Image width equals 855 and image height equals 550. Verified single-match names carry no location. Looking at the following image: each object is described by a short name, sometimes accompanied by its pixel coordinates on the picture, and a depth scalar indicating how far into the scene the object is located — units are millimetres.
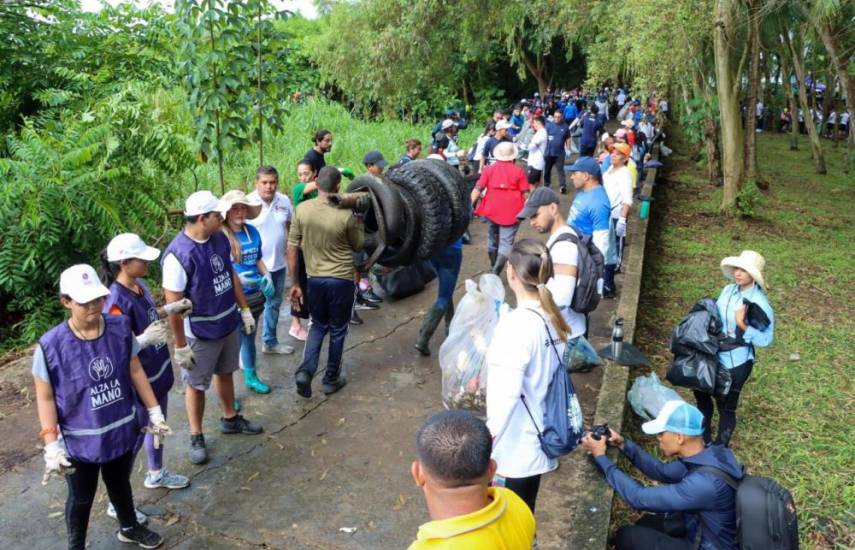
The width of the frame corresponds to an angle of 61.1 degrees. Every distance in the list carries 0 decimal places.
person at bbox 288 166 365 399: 5457
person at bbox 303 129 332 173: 7609
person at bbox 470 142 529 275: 7941
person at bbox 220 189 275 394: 5262
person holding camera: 3479
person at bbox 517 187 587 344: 4910
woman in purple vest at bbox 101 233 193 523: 3904
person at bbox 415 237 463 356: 6477
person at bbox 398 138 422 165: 9328
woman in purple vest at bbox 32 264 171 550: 3418
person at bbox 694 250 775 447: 5047
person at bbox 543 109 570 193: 14133
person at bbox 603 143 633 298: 8391
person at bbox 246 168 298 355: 6066
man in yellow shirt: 2051
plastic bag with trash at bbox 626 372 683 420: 5555
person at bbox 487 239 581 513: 3193
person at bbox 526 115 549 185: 12805
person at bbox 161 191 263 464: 4441
